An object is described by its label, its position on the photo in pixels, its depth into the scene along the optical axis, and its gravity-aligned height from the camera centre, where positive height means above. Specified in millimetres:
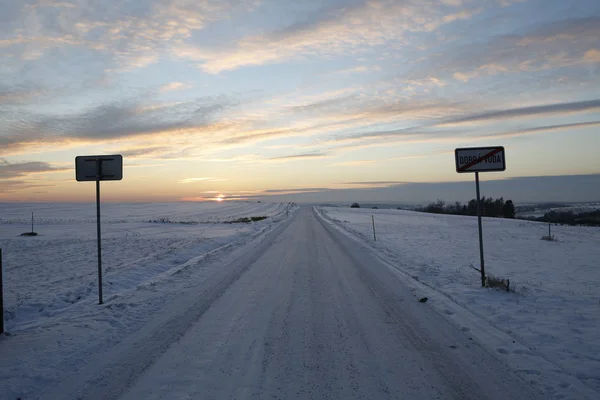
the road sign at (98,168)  8070 +1051
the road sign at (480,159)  9031 +1111
